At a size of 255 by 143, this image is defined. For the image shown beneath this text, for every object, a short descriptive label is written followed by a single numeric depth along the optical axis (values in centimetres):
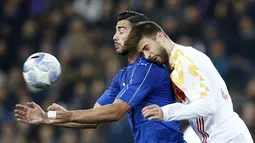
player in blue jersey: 1141
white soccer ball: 1276
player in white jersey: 1169
